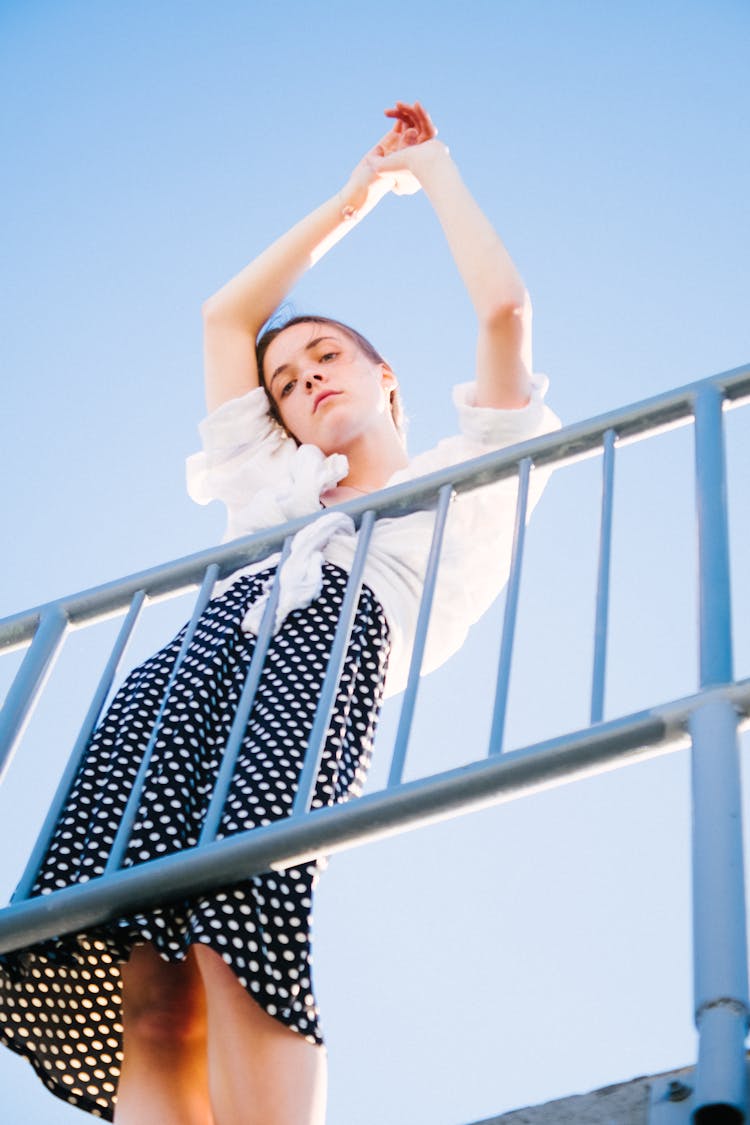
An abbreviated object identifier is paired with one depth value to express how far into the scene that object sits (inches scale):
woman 104.3
